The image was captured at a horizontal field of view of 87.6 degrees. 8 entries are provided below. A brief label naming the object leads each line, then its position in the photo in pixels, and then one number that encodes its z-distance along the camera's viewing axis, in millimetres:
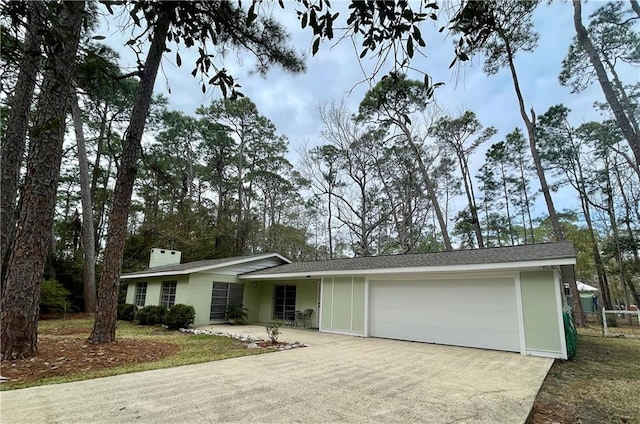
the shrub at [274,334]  7875
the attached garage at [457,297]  7266
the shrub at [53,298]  13633
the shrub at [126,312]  14375
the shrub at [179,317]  11180
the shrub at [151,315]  12383
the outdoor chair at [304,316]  12562
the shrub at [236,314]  12984
